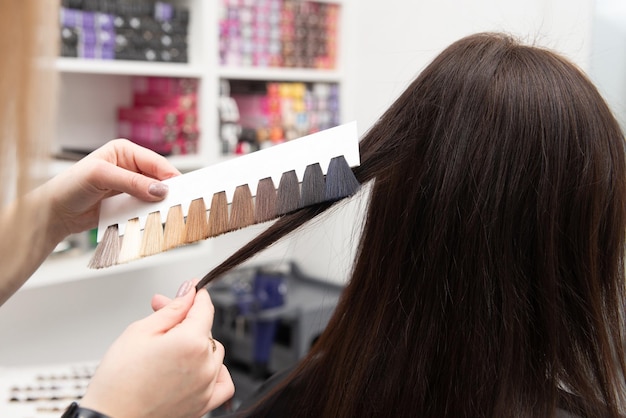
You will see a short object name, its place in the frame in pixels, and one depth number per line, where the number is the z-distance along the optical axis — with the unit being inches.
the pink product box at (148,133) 81.6
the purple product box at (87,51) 74.2
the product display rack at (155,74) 83.0
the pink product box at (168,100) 83.8
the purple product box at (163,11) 79.5
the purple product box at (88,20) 73.2
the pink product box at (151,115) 81.3
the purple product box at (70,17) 71.4
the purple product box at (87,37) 73.9
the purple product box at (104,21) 74.3
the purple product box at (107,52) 75.9
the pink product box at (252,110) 97.3
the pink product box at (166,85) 84.4
